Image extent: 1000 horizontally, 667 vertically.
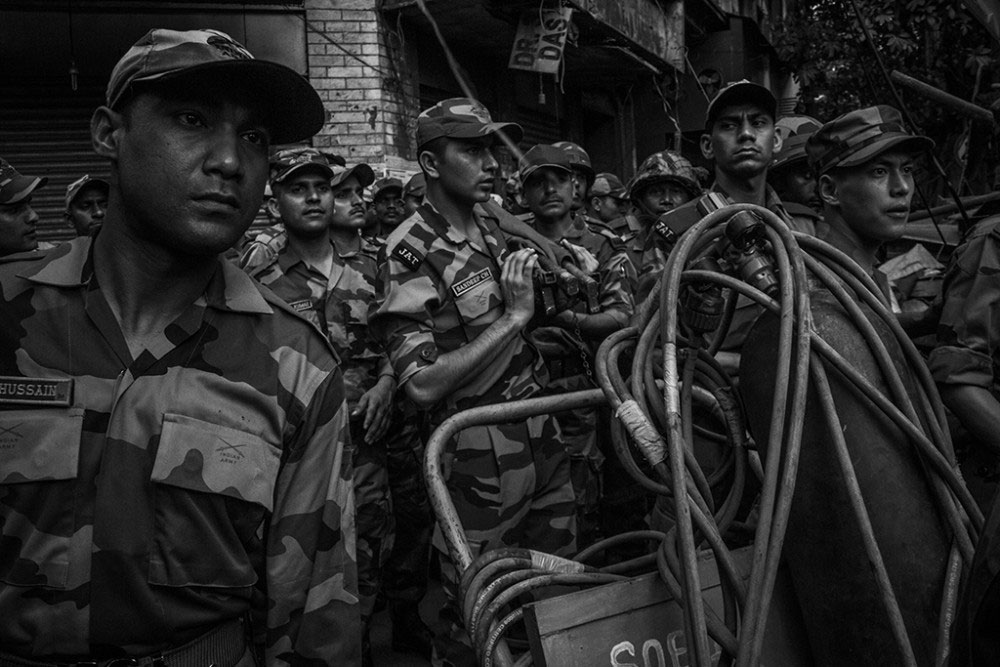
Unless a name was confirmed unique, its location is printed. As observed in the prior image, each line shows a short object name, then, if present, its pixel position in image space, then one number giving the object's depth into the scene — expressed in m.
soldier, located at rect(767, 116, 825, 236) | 5.11
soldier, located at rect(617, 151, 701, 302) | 5.74
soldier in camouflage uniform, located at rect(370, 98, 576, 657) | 3.29
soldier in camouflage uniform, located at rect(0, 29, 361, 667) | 1.58
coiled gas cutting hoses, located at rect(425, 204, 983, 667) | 1.43
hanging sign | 8.48
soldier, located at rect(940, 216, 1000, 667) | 2.64
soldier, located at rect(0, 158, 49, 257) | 5.38
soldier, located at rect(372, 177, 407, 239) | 7.54
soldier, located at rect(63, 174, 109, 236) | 6.63
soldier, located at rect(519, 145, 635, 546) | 4.16
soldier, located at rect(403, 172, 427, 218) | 6.92
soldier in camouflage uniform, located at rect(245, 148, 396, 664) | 4.89
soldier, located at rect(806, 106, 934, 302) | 3.25
